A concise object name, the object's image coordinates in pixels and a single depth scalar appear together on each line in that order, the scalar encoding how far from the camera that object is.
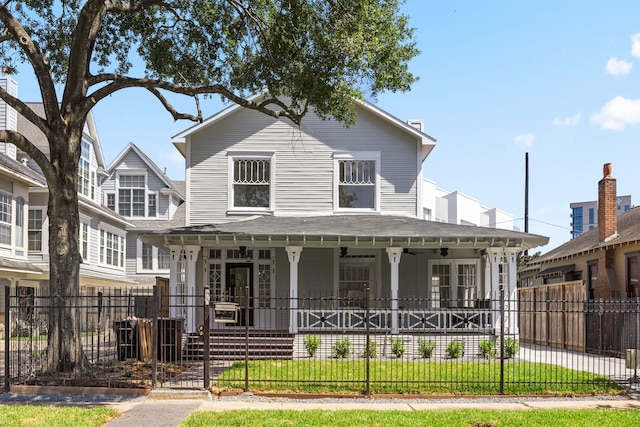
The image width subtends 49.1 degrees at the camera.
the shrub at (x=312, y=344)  17.97
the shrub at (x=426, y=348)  17.72
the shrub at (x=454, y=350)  17.86
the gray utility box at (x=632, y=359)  14.48
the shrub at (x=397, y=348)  17.91
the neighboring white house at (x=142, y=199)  38.22
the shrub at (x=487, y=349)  17.79
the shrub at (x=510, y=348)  18.28
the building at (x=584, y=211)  83.79
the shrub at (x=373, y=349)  17.47
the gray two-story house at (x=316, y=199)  22.61
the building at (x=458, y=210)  51.62
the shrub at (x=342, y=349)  17.66
